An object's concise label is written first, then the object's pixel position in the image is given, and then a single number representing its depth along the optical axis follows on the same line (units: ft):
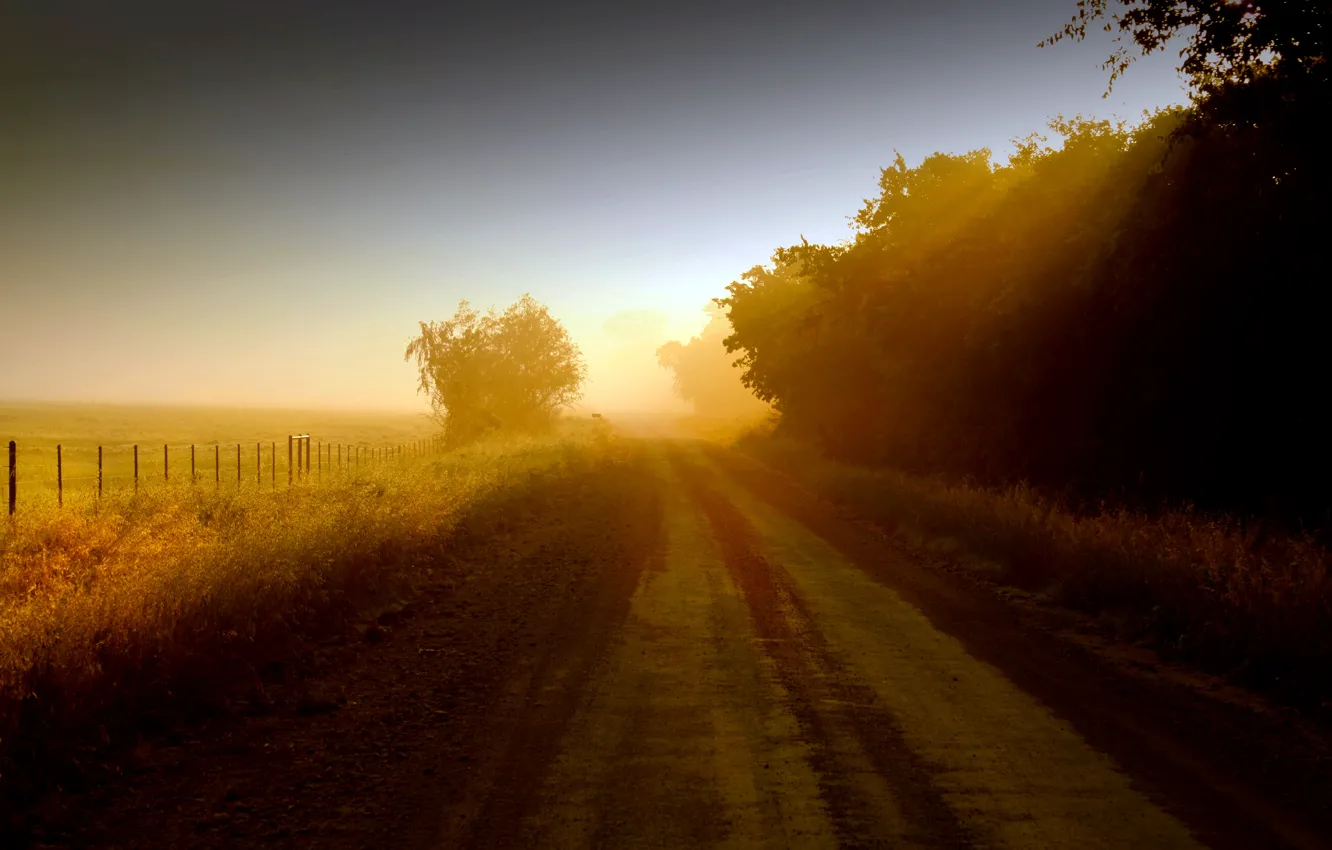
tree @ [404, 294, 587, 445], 153.28
